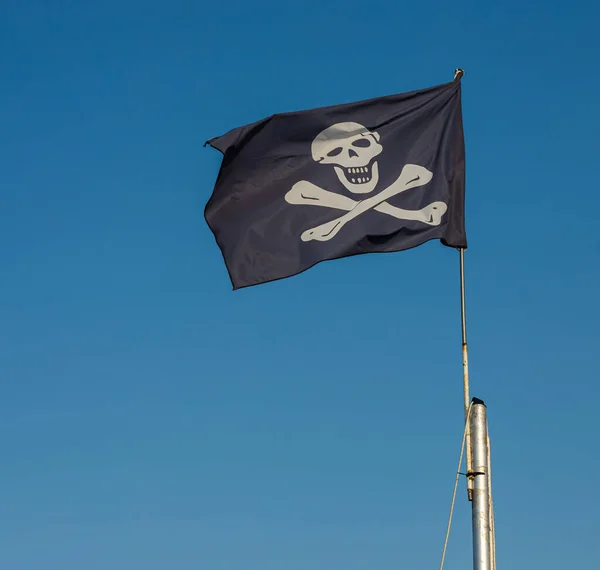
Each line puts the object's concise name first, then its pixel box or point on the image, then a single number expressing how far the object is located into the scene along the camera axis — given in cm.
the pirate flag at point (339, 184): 1497
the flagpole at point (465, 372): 1239
